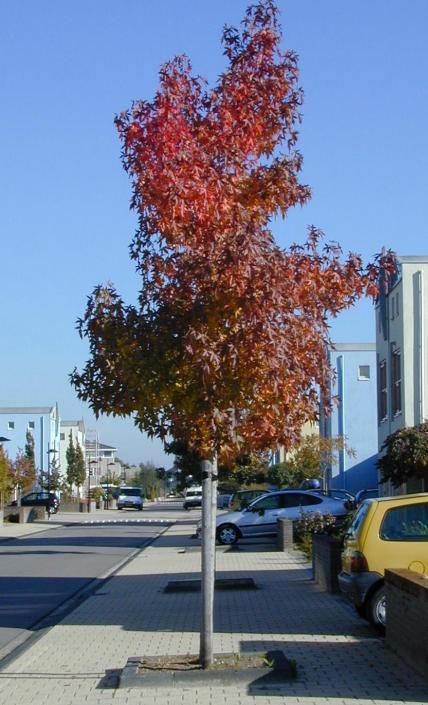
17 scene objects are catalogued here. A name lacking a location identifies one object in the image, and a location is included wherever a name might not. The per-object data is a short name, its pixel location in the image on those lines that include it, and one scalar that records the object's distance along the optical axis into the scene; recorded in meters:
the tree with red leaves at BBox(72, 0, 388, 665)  9.27
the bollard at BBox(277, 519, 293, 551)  26.84
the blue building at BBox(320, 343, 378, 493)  49.41
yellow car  11.88
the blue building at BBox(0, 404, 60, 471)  102.31
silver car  29.25
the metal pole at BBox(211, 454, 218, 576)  9.86
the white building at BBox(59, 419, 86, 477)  120.44
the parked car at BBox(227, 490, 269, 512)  40.54
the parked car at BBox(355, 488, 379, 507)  34.67
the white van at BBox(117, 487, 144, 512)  79.62
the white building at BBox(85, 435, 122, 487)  145.38
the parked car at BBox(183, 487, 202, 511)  78.50
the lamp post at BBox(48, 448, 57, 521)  61.64
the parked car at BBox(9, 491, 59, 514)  63.44
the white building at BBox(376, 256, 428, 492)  29.16
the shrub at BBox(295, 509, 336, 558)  22.28
